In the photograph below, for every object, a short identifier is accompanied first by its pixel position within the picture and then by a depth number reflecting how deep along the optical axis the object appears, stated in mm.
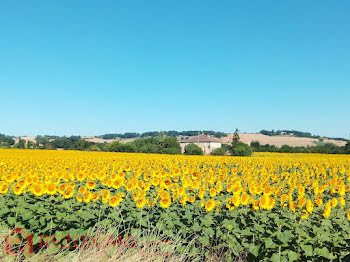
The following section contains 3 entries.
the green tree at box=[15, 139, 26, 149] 69012
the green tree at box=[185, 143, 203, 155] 52906
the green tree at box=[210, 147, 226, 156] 51769
